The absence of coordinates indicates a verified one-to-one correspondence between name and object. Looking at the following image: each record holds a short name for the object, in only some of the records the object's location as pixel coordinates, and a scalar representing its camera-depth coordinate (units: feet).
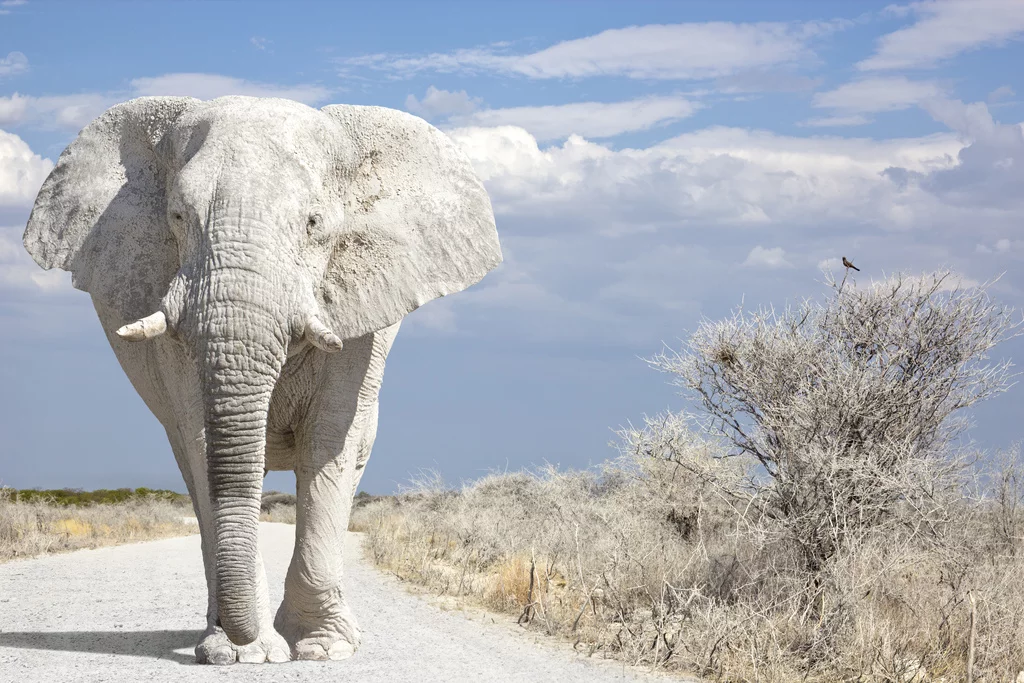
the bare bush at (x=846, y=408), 75.97
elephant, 45.34
